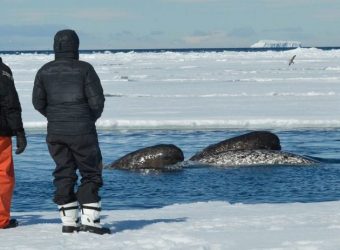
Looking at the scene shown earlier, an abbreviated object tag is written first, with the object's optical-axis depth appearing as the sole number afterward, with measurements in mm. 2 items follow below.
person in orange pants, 14109
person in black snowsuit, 13258
